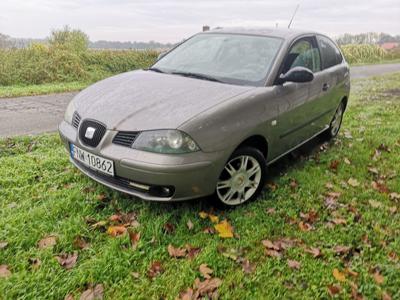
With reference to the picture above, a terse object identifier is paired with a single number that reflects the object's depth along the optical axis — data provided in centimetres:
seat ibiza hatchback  258
